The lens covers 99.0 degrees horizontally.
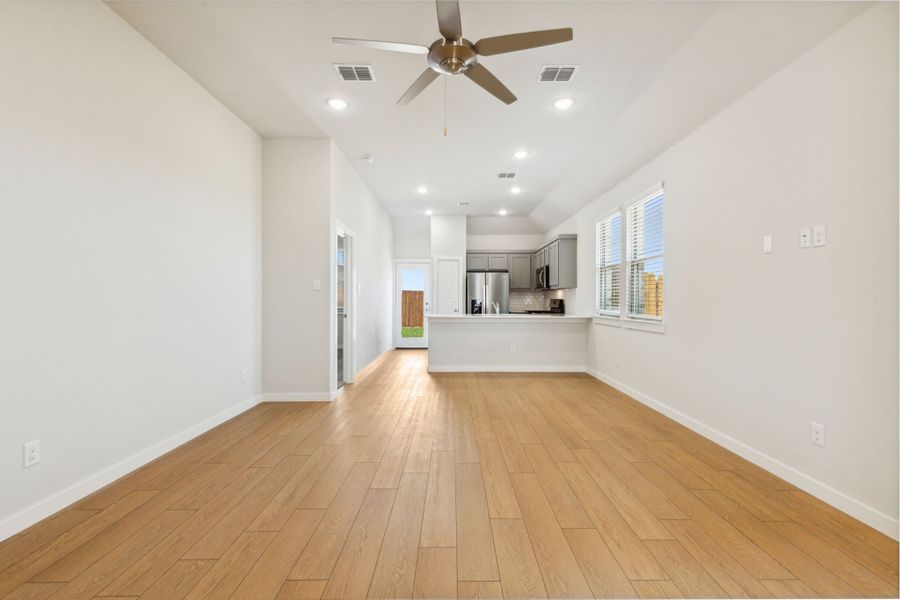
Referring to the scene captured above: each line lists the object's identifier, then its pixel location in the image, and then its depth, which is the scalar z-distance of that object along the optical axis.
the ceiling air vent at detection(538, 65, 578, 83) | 2.87
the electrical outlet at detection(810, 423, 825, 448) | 2.16
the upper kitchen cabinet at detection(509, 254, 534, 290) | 8.55
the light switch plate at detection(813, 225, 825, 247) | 2.16
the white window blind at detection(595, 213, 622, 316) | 5.09
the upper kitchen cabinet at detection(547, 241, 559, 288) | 7.02
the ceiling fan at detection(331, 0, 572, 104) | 2.00
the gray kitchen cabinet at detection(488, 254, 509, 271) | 8.59
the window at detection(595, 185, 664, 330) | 4.05
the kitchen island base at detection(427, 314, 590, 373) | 5.90
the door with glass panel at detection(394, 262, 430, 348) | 8.95
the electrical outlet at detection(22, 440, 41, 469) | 1.87
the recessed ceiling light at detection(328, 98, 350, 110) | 3.38
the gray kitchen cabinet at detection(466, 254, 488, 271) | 8.59
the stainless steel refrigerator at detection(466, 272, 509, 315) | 8.23
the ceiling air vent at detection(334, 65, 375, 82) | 2.88
